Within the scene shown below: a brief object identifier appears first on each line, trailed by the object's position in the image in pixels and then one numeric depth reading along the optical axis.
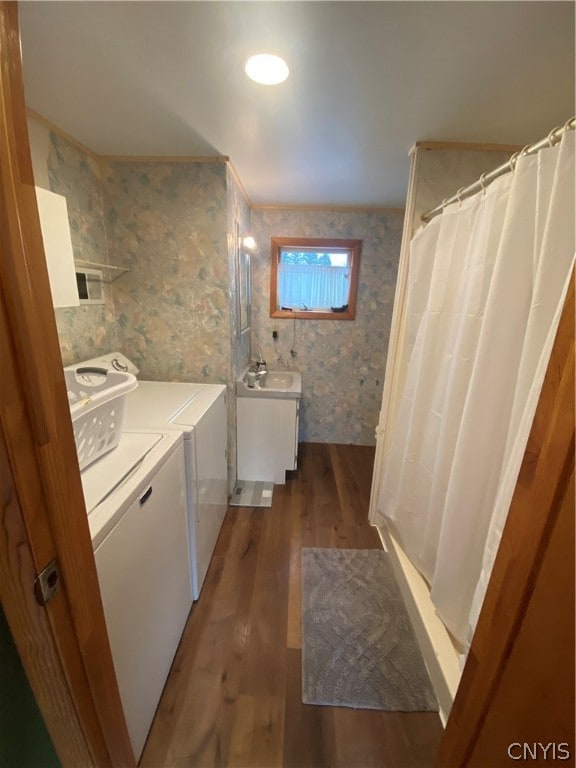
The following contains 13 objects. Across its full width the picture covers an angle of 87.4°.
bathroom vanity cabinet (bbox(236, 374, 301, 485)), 2.42
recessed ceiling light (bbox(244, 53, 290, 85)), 1.03
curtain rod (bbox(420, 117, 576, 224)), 0.81
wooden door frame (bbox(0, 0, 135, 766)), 0.41
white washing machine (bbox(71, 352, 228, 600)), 1.41
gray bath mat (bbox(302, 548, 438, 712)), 1.24
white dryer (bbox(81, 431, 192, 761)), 0.83
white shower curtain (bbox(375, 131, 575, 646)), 0.87
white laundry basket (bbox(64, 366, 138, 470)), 0.89
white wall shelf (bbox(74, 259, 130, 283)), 1.70
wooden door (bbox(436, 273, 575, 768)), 0.47
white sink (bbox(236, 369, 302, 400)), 2.39
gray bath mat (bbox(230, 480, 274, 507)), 2.35
